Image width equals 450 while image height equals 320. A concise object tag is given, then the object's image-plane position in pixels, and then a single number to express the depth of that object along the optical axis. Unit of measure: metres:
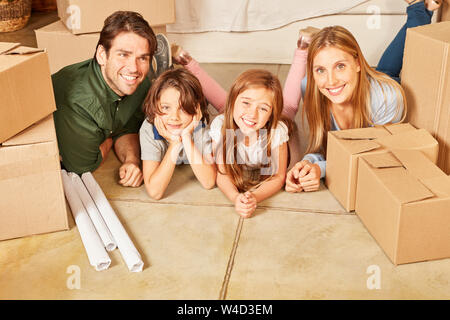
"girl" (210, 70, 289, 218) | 1.57
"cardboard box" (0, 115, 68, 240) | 1.39
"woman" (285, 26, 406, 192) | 1.65
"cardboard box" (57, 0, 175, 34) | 2.19
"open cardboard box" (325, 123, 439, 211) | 1.53
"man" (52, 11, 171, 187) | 1.69
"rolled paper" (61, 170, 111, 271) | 1.37
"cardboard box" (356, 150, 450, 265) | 1.29
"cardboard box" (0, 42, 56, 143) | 1.33
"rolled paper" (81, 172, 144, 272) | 1.36
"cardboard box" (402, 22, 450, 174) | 1.55
